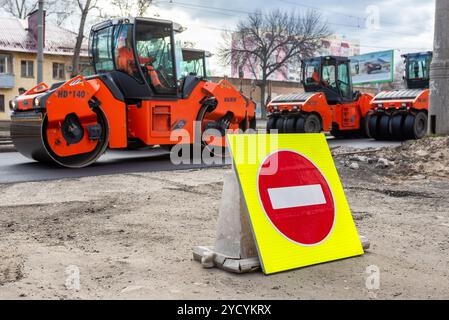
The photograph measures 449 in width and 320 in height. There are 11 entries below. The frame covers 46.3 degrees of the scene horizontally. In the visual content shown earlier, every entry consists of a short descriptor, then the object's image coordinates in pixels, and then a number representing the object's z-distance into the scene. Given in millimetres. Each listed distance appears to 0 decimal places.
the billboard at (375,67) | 62531
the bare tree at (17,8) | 48344
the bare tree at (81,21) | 33781
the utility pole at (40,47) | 19703
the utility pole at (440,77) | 11297
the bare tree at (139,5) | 35656
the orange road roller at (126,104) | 9852
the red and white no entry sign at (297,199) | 3947
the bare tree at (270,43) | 49438
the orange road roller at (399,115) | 17844
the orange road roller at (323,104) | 17625
